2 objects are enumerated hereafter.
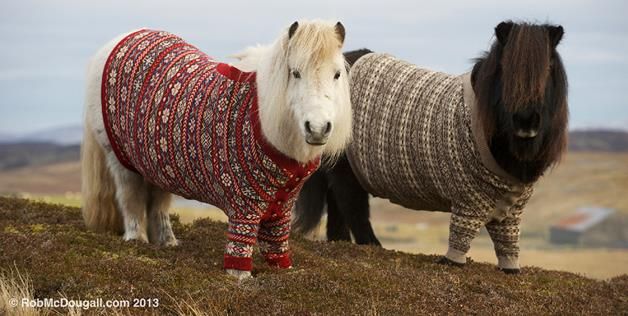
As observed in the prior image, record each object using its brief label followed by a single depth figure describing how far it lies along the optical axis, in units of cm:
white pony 633
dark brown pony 728
